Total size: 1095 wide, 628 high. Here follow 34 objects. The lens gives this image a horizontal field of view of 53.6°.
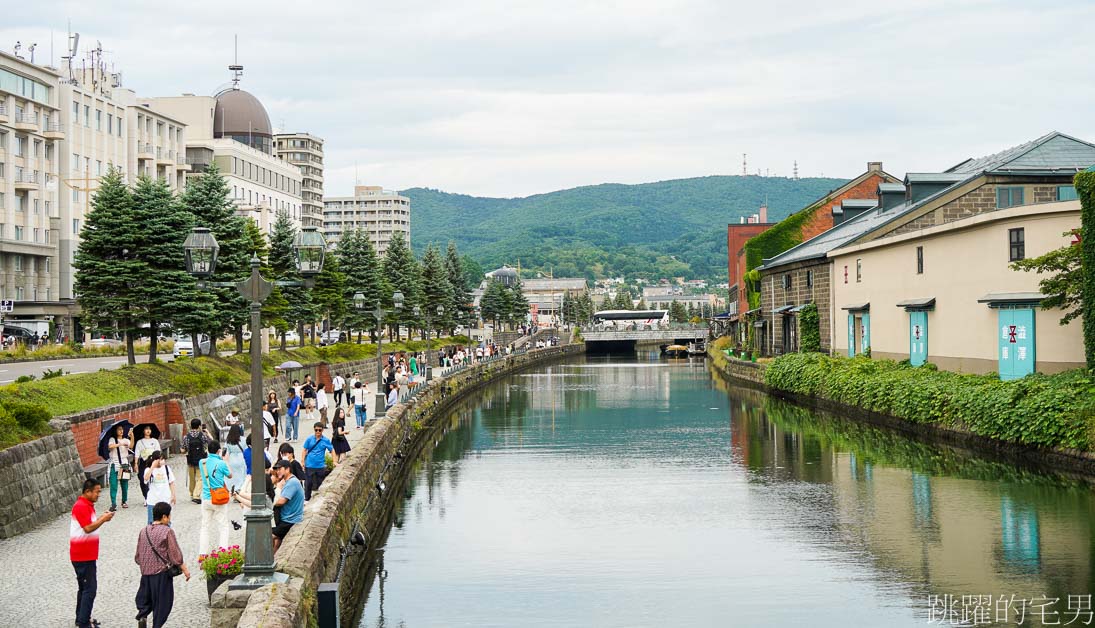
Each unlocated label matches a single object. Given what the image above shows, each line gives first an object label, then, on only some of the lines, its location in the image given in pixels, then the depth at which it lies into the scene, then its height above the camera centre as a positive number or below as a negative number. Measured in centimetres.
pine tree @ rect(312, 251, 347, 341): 6562 +313
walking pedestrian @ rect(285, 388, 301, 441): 3262 -231
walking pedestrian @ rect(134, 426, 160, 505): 2112 -211
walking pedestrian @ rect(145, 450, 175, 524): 1705 -223
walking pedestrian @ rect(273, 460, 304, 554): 1623 -242
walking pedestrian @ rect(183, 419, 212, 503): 2200 -228
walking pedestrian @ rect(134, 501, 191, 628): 1271 -269
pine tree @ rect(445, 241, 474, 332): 11406 +589
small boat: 13988 -158
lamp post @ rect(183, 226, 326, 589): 1316 -2
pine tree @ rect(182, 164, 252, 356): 4291 +450
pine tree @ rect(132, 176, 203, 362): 3631 +309
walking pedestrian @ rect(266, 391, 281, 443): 2865 -179
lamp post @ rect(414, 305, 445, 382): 6091 -167
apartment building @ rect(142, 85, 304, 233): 11019 +2057
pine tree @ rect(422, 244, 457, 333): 9850 +502
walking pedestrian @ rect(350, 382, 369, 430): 3781 -222
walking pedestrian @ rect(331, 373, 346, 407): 4303 -181
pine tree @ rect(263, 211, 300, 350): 5959 +426
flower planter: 1398 -309
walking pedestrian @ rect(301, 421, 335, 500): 2214 -240
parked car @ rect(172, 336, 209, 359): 6473 -26
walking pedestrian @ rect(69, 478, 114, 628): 1294 -254
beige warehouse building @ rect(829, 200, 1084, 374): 3491 +161
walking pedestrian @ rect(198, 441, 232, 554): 1631 -241
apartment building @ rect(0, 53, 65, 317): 7819 +1217
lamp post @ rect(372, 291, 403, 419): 3712 -165
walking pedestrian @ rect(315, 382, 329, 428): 3475 -215
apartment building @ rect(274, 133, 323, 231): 18675 +3183
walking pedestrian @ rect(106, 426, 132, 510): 2084 -239
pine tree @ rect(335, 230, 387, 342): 7619 +495
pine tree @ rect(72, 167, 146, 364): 3597 +277
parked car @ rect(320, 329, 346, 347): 7988 +41
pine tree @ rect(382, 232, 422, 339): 9000 +555
